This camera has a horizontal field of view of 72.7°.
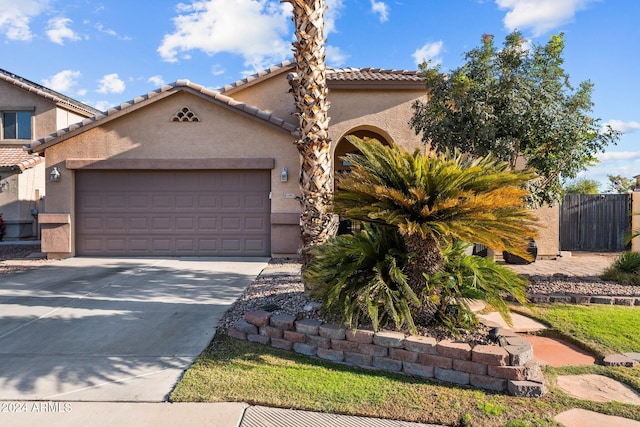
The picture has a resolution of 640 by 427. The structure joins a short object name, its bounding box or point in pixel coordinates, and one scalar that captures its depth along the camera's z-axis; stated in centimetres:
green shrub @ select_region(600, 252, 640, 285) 794
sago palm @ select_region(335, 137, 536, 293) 431
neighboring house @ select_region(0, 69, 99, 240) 1800
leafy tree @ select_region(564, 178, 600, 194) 2211
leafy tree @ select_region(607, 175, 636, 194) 2186
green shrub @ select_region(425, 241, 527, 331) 460
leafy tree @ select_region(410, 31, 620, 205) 743
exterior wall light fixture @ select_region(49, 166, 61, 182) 1165
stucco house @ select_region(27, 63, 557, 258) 1155
